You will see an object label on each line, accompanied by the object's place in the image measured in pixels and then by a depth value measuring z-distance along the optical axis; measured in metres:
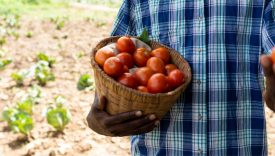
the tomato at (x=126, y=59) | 1.89
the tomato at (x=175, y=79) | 1.79
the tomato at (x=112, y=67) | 1.78
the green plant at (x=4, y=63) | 6.20
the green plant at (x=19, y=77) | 5.64
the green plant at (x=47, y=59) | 6.44
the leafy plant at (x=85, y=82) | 5.57
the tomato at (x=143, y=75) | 1.83
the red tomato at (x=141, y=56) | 1.92
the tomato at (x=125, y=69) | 1.85
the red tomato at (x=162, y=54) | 1.90
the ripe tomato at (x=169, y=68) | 1.90
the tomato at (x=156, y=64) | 1.86
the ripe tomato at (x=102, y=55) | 1.85
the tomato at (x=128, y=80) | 1.76
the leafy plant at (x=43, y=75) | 5.73
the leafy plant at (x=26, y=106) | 4.62
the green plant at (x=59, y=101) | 4.63
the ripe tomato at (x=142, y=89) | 1.77
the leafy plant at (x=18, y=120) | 4.24
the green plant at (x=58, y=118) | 4.32
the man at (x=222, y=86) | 1.90
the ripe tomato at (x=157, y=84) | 1.74
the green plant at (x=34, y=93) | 5.07
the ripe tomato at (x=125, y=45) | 1.91
